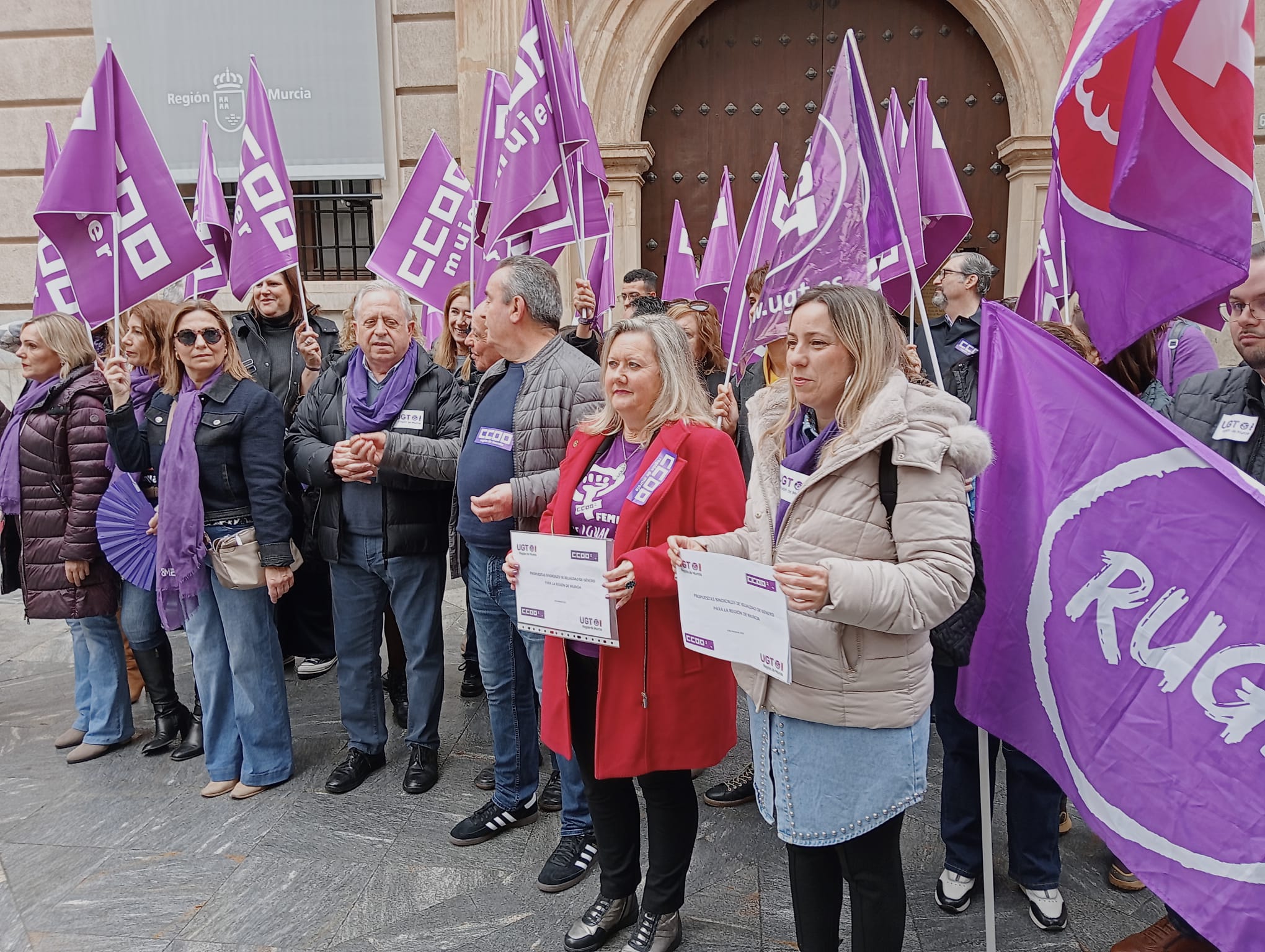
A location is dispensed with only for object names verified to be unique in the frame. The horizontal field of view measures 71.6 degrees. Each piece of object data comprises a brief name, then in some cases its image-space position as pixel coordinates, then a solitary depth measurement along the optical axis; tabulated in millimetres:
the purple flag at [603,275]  5750
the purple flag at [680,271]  6520
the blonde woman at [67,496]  4141
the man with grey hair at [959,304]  4719
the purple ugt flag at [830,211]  3078
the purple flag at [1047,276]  3589
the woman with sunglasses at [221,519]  3715
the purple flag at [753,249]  4281
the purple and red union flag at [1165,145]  1974
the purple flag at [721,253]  6148
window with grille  8523
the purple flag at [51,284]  5184
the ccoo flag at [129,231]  4000
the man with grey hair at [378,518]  3734
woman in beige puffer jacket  1909
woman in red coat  2496
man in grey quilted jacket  3109
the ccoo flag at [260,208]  4621
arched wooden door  7922
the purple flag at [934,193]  4207
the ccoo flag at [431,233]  5098
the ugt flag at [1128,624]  1819
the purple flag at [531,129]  4305
